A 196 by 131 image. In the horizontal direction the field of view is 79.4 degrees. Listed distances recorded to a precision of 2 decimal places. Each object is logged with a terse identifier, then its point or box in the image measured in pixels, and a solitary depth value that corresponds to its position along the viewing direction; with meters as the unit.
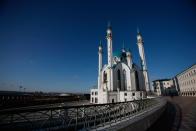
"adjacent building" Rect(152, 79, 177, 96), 77.80
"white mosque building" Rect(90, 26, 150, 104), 41.19
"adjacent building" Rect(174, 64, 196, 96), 49.66
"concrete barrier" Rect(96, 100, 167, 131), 4.68
